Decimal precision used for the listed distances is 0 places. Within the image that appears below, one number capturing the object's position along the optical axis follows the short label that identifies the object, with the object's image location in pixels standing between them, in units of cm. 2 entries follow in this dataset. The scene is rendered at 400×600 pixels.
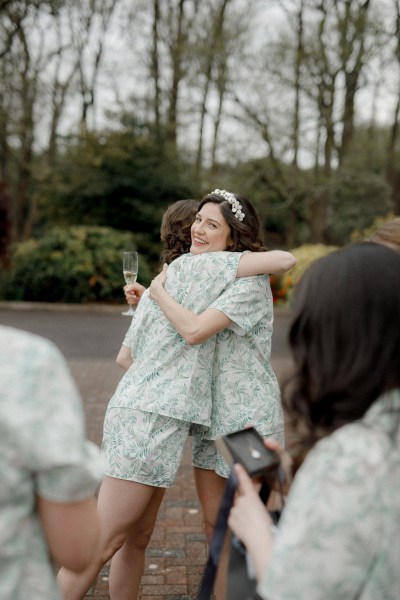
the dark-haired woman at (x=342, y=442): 121
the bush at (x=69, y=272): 1528
